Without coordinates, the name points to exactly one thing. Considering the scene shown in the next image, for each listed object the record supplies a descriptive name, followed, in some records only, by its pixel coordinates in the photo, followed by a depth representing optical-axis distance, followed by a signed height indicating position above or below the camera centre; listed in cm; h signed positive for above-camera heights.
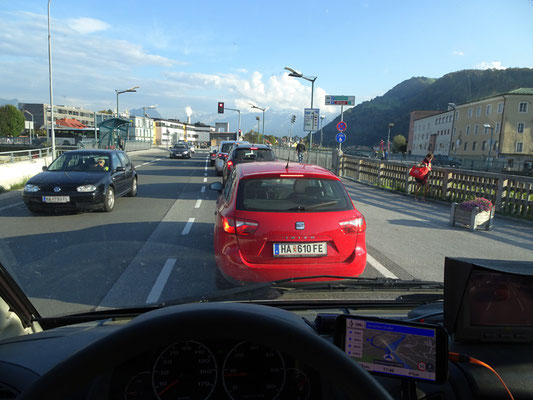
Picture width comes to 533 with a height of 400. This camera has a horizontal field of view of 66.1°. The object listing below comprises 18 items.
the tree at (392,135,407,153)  10838 +73
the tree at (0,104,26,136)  7946 +184
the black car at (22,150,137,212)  912 -117
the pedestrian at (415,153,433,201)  1429 -104
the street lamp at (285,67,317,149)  2979 +491
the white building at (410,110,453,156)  8306 +353
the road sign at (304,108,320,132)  2846 +177
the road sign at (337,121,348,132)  2280 +104
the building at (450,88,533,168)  5262 +368
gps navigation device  140 -69
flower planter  909 -150
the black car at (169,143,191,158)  3925 -126
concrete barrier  1331 -143
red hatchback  426 -91
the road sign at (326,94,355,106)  2434 +263
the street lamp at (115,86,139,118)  4608 +506
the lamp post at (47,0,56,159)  2170 +73
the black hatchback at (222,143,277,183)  1452 -48
